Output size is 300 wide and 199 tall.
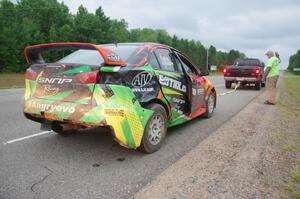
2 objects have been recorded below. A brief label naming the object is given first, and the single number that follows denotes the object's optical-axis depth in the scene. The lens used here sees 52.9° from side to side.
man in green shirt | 10.57
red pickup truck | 16.81
